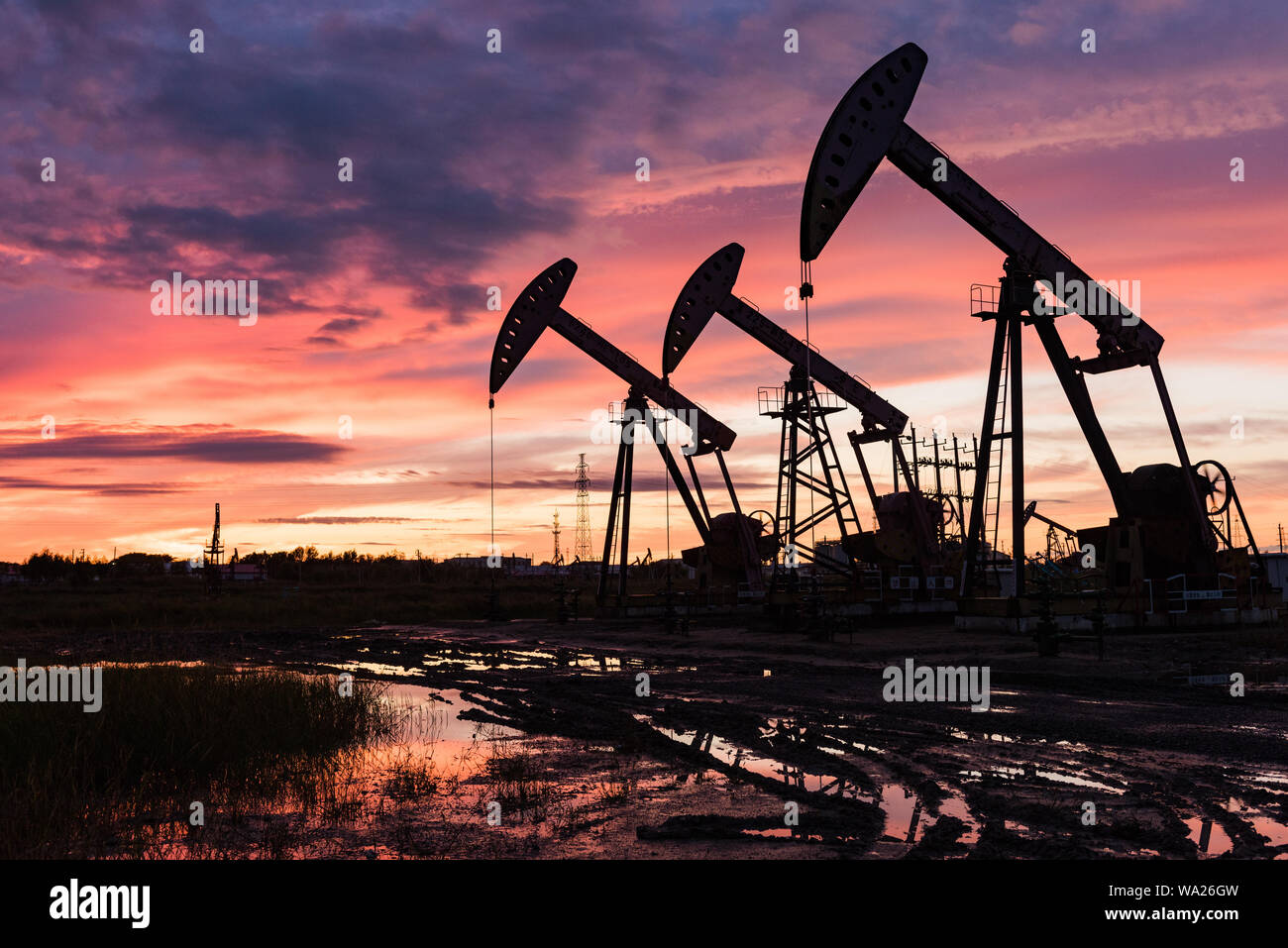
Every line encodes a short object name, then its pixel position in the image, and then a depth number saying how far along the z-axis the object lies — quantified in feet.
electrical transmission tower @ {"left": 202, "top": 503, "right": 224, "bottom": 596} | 171.36
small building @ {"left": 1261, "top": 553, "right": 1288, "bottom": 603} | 133.39
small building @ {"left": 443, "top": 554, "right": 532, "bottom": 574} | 502.62
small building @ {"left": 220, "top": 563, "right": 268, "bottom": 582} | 296.24
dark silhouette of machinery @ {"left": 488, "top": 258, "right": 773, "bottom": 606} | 102.63
